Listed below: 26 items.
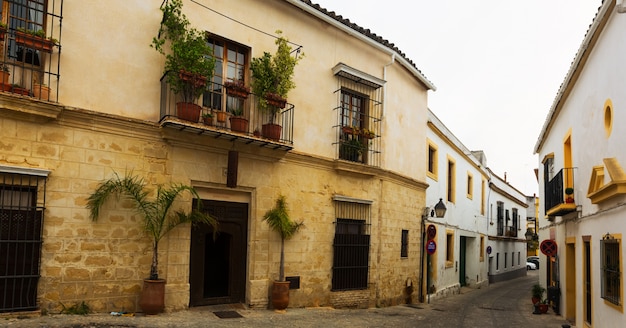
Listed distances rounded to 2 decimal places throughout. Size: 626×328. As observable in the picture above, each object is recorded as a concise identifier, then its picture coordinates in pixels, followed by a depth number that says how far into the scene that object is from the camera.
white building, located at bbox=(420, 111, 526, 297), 18.14
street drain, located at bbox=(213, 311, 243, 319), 9.59
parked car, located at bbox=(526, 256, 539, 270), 48.73
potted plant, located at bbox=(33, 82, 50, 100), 7.77
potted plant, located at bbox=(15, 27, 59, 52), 7.50
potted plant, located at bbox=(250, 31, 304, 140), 10.69
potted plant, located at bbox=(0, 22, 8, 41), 7.32
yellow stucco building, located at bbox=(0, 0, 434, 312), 7.83
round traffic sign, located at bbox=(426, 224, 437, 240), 15.70
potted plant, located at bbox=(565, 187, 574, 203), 11.95
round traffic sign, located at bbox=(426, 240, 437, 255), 15.58
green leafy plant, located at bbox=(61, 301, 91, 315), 7.98
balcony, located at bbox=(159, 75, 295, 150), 9.23
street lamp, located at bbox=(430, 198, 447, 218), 16.02
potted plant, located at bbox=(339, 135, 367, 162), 12.91
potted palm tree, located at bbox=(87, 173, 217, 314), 8.46
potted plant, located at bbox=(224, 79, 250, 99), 10.06
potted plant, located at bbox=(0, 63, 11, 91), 7.45
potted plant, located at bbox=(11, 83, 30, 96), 7.57
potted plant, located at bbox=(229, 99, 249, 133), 10.06
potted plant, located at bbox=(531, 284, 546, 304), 15.62
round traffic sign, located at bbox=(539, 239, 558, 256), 14.76
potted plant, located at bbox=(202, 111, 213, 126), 9.59
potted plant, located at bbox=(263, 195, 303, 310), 10.64
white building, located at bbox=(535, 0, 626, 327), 8.30
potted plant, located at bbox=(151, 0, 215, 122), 9.07
